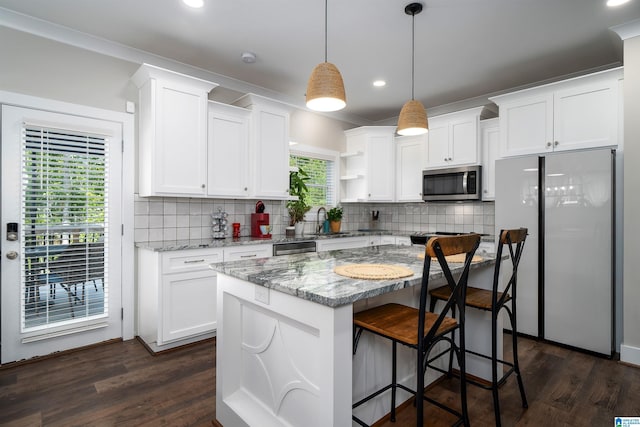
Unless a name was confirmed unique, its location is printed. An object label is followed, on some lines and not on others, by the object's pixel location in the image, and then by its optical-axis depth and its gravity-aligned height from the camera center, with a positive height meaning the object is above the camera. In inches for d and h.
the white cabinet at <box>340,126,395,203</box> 189.9 +28.1
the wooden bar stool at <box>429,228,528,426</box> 71.5 -20.9
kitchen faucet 188.2 -6.7
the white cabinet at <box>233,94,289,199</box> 144.2 +29.3
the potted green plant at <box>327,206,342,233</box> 187.0 -2.7
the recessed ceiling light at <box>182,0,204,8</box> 93.6 +58.8
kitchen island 50.0 -23.7
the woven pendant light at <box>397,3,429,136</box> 93.4 +27.0
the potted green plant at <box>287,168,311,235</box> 167.6 +5.5
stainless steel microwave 158.6 +14.8
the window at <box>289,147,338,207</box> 181.3 +24.4
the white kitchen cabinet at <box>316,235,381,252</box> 161.0 -14.9
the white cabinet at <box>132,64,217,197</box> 115.6 +28.8
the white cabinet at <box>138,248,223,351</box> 110.9 -28.8
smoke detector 124.7 +58.6
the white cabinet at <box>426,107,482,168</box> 160.2 +37.2
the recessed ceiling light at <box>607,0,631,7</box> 92.0 +58.2
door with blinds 100.7 -6.3
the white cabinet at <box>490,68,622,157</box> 115.8 +36.9
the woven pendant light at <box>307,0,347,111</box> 72.5 +27.8
